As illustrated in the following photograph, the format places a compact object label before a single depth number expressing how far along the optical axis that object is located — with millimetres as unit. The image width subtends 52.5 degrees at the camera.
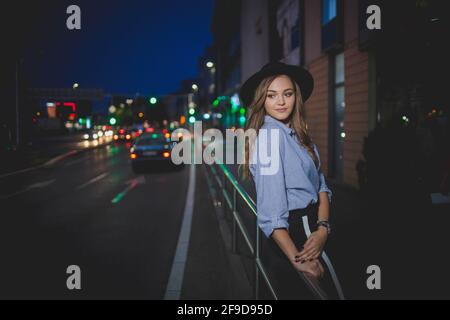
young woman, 2188
